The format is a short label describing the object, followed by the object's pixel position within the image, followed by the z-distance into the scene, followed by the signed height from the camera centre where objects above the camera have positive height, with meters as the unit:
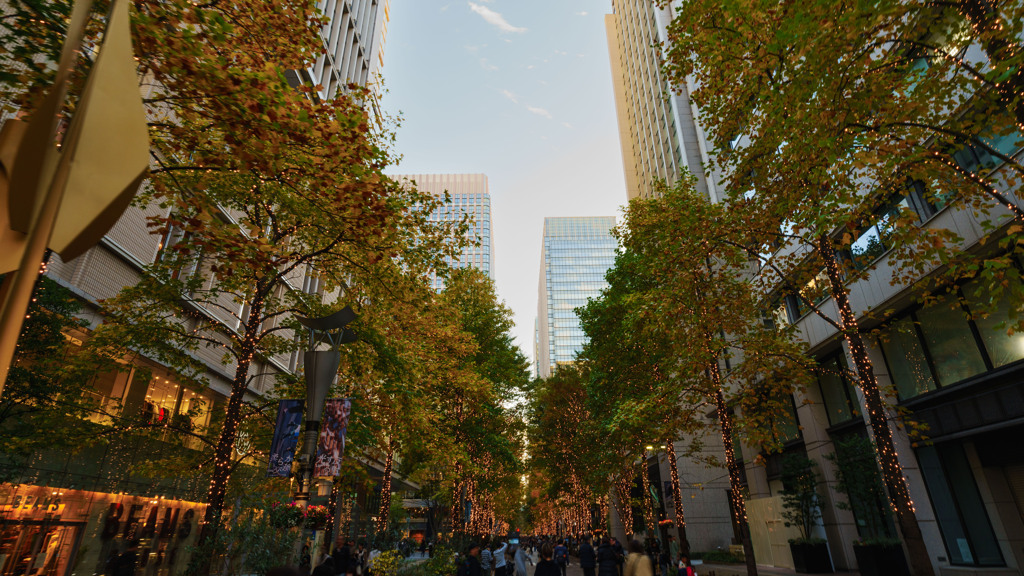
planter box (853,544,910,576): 12.97 -1.63
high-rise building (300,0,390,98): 28.28 +28.42
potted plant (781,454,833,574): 17.05 -0.52
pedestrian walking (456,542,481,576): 12.92 -1.55
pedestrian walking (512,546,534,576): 12.48 -1.48
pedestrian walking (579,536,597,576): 16.84 -1.86
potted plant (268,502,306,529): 14.68 -0.34
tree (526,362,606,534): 35.94 +5.16
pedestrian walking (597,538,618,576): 11.87 -1.41
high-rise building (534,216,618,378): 127.38 +57.16
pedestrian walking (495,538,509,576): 14.49 -1.74
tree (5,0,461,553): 5.85 +4.94
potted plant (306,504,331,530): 9.81 -0.26
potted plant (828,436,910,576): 13.13 -0.35
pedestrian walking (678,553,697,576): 14.28 -1.86
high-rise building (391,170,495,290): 152.10 +96.20
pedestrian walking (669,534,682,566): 26.85 -2.67
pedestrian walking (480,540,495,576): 18.91 -2.17
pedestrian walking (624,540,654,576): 9.19 -1.13
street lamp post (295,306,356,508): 8.75 +2.11
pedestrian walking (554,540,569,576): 19.21 -2.02
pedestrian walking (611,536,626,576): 22.84 -2.41
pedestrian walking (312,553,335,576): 6.15 -0.78
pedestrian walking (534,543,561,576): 10.21 -1.26
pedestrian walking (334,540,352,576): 14.13 -1.49
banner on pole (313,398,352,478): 9.23 +1.22
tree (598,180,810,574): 12.96 +4.93
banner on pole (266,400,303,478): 9.41 +1.25
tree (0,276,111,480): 10.44 +2.61
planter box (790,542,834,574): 16.97 -2.03
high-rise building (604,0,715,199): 34.97 +34.41
